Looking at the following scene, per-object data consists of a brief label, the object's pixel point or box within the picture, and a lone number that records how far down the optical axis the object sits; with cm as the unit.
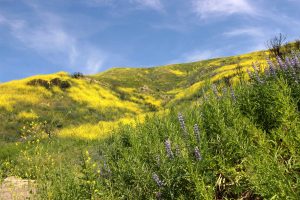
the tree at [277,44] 2036
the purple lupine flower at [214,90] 742
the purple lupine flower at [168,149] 569
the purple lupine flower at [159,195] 547
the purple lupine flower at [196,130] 555
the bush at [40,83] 4512
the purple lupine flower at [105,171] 725
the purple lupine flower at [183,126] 598
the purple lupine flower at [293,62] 705
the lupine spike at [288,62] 707
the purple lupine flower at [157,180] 540
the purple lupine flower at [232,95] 696
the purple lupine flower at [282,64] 719
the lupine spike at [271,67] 735
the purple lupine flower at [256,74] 701
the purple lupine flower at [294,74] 666
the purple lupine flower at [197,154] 517
